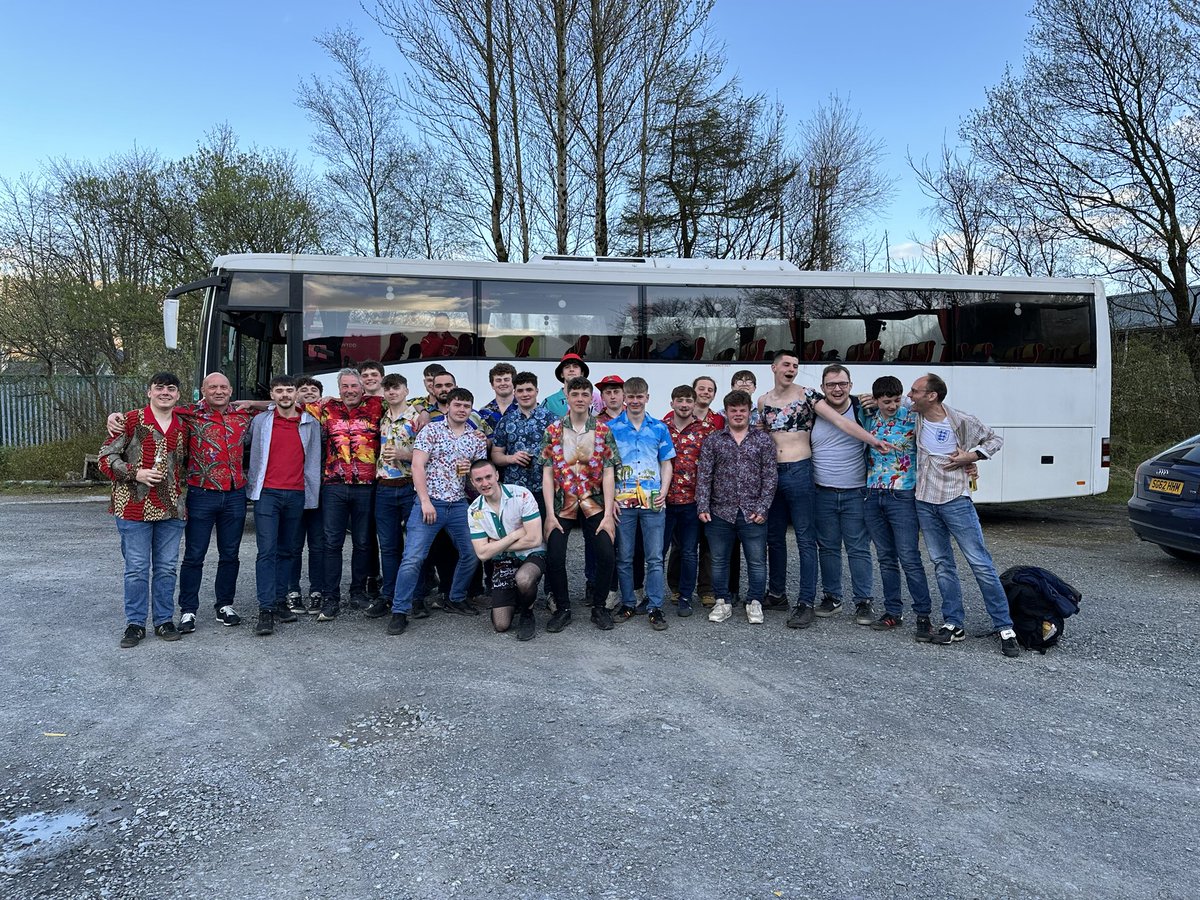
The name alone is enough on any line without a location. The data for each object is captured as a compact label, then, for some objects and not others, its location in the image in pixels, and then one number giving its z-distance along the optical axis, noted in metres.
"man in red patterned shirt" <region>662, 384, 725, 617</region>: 6.20
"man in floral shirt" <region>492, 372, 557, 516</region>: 6.04
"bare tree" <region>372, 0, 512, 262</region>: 16.55
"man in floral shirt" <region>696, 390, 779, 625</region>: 5.94
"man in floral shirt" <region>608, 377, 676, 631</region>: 5.91
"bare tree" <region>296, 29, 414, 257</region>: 19.73
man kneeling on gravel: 5.69
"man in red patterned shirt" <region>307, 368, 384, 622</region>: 6.09
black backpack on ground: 5.26
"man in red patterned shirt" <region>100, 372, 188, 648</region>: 5.34
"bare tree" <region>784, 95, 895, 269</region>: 23.39
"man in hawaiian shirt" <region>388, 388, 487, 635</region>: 5.81
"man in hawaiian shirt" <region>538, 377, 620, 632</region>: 5.88
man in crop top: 5.98
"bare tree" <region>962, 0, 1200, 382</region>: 17.58
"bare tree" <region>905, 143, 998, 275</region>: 23.23
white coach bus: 9.72
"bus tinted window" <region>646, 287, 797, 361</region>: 10.46
